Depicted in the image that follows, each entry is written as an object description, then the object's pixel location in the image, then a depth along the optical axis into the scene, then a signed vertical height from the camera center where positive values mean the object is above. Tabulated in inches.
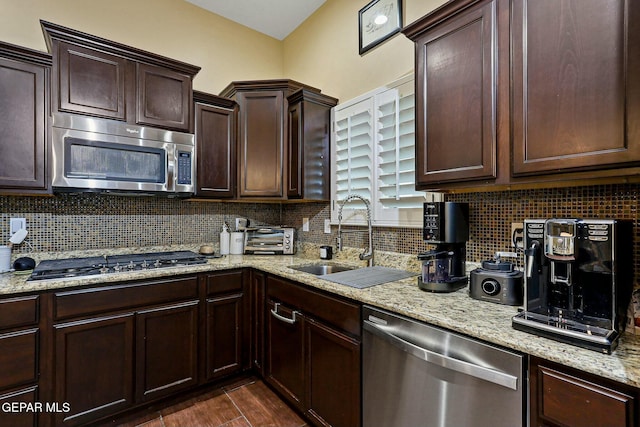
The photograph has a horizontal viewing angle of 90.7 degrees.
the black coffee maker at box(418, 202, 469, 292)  59.0 -6.7
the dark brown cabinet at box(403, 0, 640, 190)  38.9 +17.8
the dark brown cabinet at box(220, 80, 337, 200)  99.6 +23.7
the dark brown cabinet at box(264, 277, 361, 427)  59.5 -30.0
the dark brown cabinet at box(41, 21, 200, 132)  74.3 +34.2
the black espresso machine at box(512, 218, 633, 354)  37.4 -8.6
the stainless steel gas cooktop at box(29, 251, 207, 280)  70.8 -12.7
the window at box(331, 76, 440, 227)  78.6 +15.9
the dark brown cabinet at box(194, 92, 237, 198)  96.0 +21.5
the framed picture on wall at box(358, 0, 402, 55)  84.2 +53.8
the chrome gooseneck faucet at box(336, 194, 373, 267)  85.2 -5.3
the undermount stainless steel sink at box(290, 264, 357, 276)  88.8 -15.7
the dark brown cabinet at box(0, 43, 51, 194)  69.1 +21.3
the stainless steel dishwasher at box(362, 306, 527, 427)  38.3 -23.2
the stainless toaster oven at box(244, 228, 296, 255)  108.7 -9.4
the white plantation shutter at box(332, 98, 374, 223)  89.9 +18.1
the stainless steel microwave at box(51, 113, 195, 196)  74.6 +14.6
